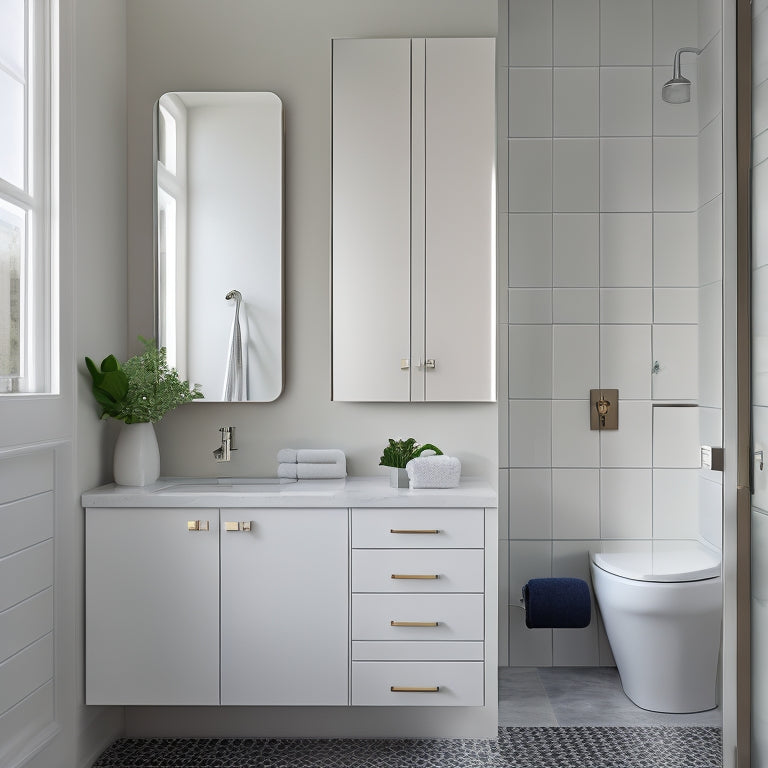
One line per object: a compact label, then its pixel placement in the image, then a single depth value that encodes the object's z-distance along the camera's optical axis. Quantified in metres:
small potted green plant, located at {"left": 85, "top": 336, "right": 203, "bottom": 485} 2.12
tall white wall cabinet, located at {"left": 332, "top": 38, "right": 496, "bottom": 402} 2.31
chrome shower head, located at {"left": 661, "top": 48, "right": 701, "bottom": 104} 2.43
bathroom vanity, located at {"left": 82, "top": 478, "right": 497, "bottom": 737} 2.02
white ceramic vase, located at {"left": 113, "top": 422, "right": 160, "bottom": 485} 2.19
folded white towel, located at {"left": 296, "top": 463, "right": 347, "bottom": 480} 2.30
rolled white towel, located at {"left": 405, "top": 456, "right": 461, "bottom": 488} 2.15
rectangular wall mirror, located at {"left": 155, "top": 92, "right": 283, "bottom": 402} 2.37
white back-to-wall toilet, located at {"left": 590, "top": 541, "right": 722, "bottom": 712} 2.27
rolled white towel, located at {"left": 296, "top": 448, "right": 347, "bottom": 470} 2.31
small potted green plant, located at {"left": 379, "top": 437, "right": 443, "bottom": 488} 2.19
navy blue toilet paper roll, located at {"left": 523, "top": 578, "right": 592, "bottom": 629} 2.48
